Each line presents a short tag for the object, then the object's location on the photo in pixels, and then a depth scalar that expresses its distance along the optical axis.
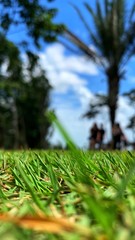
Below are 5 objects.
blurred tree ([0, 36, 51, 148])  17.79
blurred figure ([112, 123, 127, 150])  11.07
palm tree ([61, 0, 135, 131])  13.00
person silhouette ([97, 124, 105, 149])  11.51
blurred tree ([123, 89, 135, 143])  14.04
